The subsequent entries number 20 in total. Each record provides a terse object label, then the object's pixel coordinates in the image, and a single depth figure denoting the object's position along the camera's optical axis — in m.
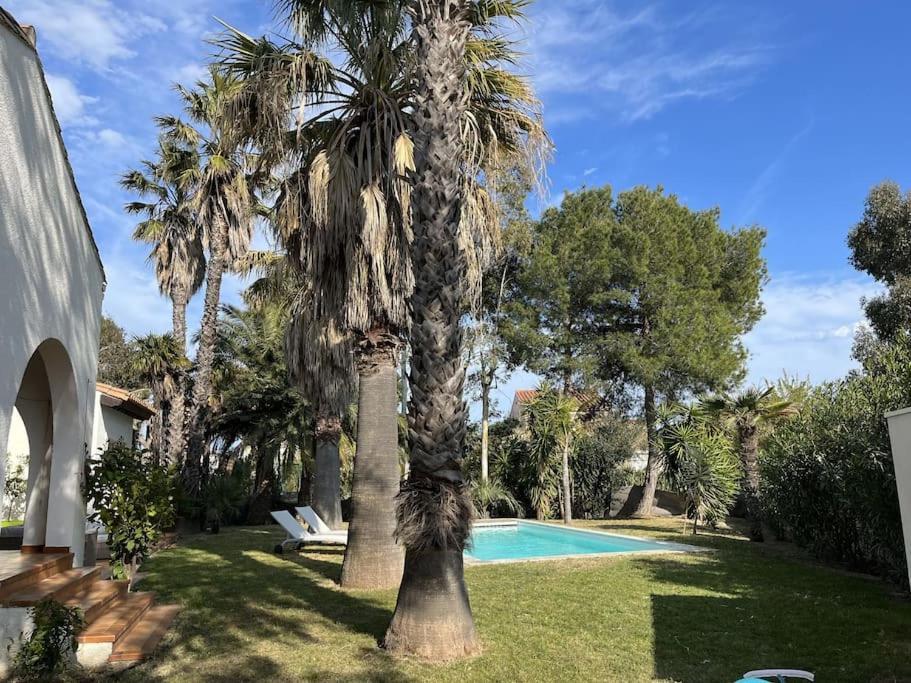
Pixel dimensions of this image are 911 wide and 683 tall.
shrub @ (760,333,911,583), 9.00
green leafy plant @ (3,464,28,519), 20.75
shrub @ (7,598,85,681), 5.37
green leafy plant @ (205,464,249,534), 20.20
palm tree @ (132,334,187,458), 20.36
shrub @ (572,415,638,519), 25.42
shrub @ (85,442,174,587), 8.29
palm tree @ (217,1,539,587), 9.73
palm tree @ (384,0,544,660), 6.42
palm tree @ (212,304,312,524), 24.92
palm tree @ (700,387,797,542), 17.17
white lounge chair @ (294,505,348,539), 15.40
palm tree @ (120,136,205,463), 20.38
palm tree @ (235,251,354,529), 13.59
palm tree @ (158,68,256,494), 19.12
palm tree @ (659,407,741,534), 17.72
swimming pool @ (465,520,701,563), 15.80
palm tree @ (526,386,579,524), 21.92
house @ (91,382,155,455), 18.05
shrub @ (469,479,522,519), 24.05
